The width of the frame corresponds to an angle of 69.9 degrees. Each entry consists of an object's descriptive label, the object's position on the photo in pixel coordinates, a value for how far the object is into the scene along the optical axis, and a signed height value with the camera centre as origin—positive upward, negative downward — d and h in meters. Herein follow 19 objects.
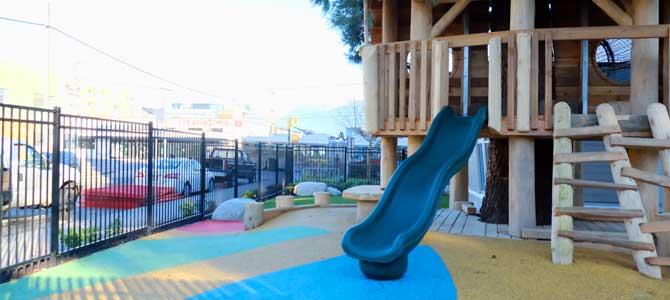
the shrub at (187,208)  10.42 -1.29
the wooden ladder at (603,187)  5.06 -0.48
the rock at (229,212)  10.92 -1.42
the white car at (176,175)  9.14 -0.53
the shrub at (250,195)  13.55 -1.27
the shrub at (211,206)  11.51 -1.35
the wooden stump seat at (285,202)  10.88 -1.17
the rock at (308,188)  16.44 -1.30
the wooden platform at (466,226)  7.12 -1.20
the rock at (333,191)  17.23 -1.47
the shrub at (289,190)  16.85 -1.40
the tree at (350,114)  37.82 +3.28
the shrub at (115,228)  7.63 -1.29
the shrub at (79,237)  6.65 -1.27
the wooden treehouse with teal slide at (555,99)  5.44 +0.83
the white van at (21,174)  9.61 -0.54
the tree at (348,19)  12.48 +3.57
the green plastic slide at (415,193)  5.14 -0.52
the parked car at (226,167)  12.85 -0.51
